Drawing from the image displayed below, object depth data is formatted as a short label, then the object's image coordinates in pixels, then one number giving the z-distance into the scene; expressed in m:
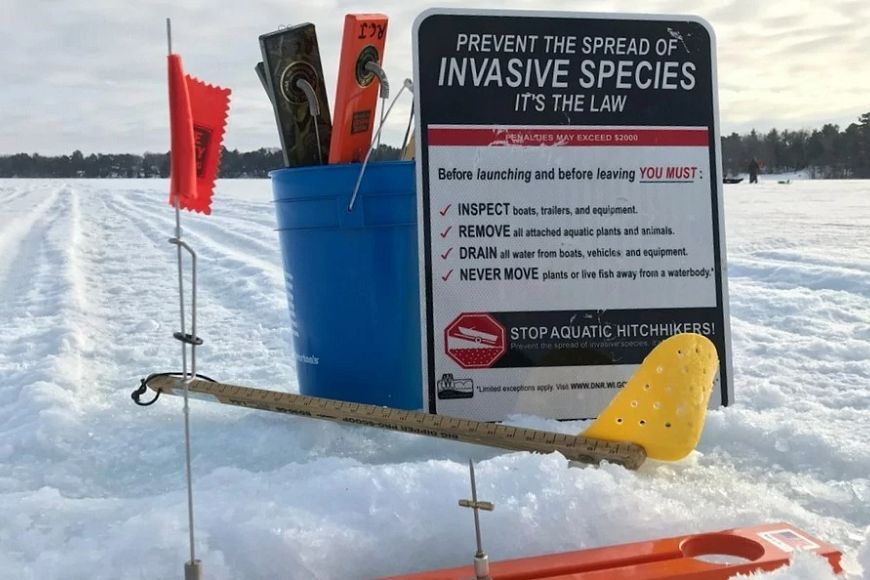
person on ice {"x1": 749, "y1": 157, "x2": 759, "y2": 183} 29.45
